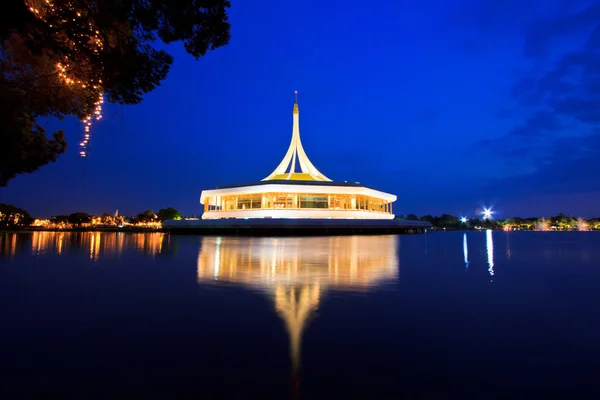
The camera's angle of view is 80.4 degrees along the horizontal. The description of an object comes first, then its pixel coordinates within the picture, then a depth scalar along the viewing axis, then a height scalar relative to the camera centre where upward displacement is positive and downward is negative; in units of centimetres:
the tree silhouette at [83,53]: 574 +339
